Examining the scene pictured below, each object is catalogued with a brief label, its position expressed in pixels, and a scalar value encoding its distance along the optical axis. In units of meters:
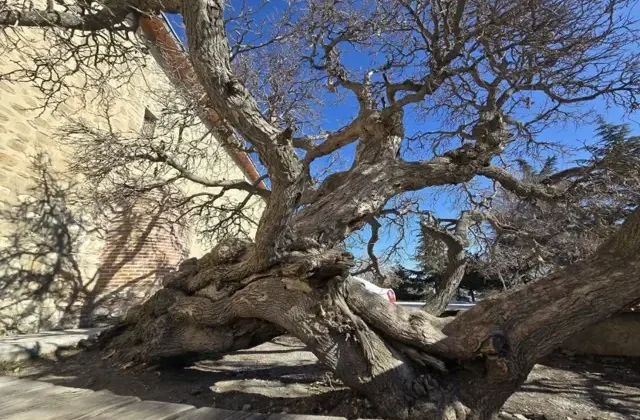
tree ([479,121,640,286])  4.51
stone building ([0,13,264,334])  5.14
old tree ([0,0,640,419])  2.29
